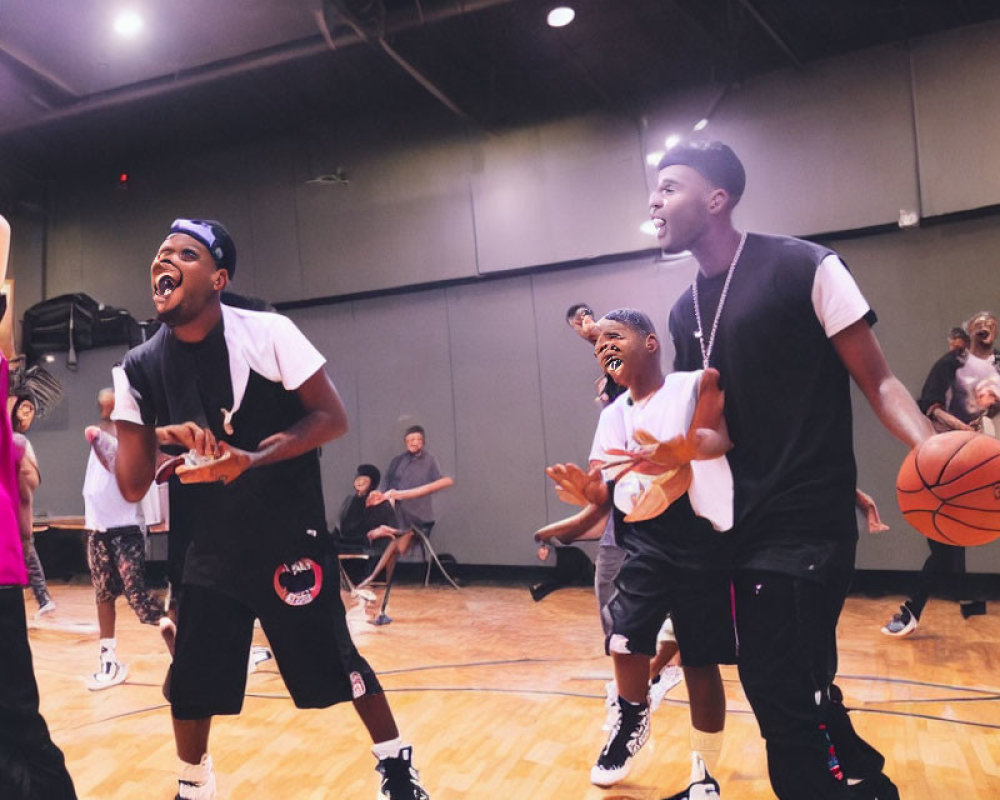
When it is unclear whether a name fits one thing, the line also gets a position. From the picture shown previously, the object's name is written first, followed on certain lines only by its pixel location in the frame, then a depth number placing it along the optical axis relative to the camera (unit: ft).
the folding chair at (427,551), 22.31
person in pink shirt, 5.27
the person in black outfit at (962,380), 17.10
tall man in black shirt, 5.96
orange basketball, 5.36
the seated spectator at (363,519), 21.81
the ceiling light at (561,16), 20.42
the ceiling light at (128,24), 20.86
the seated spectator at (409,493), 21.33
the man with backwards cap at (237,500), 7.63
